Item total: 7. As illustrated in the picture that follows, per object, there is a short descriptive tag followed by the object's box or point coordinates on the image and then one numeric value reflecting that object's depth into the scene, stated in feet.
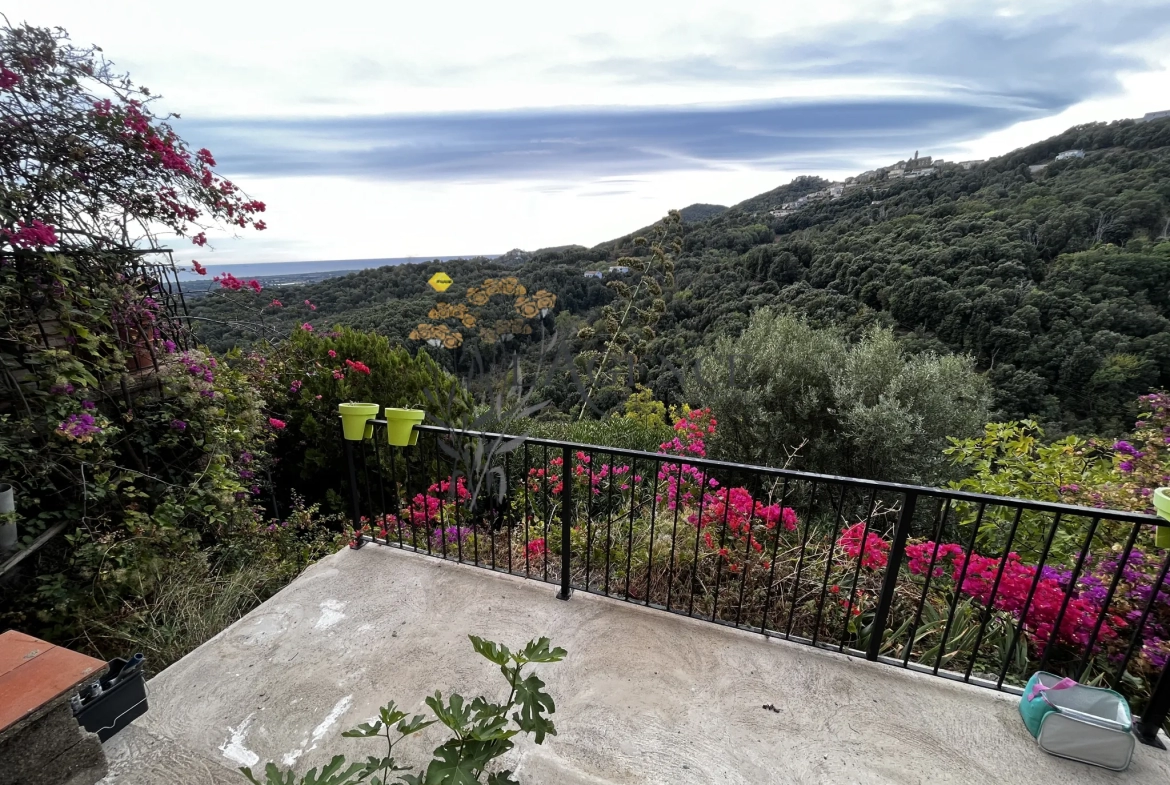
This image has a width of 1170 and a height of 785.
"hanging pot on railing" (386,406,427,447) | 8.01
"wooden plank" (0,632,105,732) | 4.22
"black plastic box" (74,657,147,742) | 5.01
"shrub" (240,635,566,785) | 2.59
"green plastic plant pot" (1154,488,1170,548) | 4.63
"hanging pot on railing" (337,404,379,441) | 8.15
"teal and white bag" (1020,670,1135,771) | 4.84
